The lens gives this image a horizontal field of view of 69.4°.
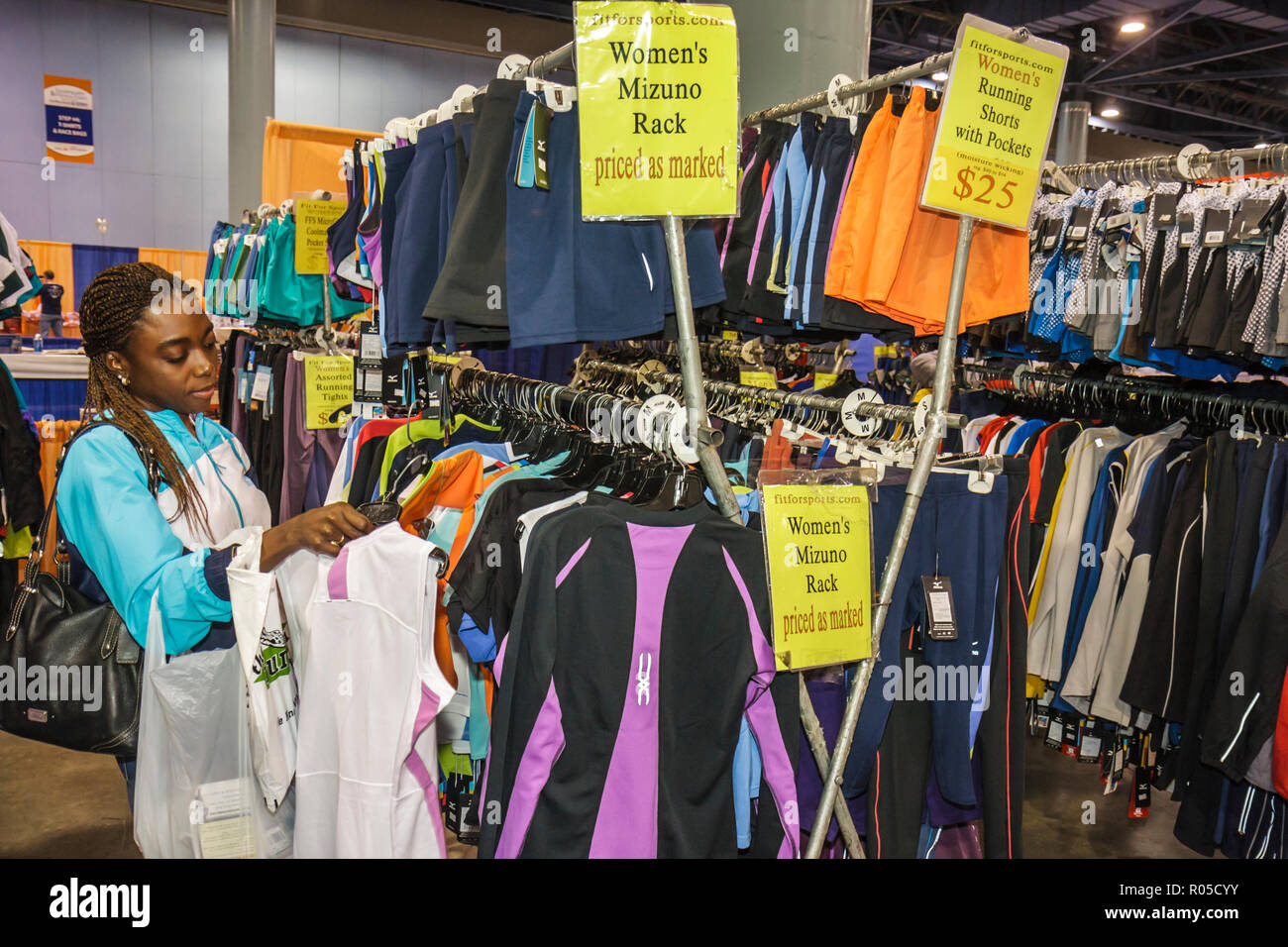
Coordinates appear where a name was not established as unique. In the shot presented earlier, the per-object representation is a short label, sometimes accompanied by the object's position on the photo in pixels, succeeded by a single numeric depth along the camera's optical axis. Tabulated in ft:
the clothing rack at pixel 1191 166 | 9.78
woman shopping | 6.18
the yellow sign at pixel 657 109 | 5.50
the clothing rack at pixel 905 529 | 6.39
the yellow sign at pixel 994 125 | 6.12
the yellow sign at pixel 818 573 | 5.81
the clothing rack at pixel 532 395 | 7.91
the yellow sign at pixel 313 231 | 12.74
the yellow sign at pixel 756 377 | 15.02
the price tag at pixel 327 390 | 11.90
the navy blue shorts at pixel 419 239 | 7.48
